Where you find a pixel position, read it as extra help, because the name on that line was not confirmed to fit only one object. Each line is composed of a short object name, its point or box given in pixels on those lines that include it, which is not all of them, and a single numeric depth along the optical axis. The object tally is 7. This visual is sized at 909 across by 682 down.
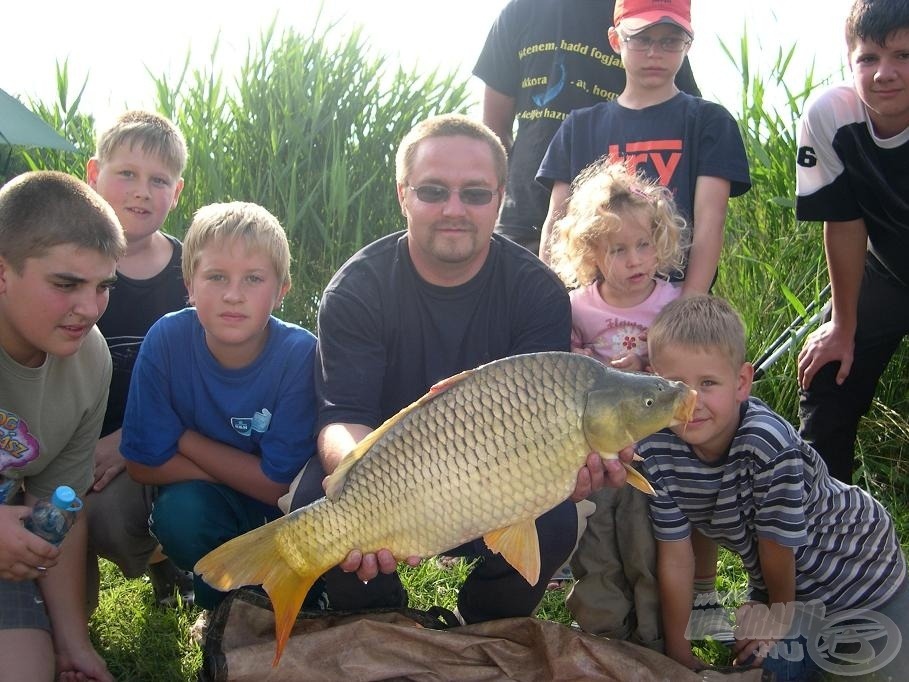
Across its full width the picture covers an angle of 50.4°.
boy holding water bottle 2.18
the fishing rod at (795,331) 3.19
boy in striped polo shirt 2.25
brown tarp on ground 2.14
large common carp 1.82
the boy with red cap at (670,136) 2.84
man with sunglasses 2.36
